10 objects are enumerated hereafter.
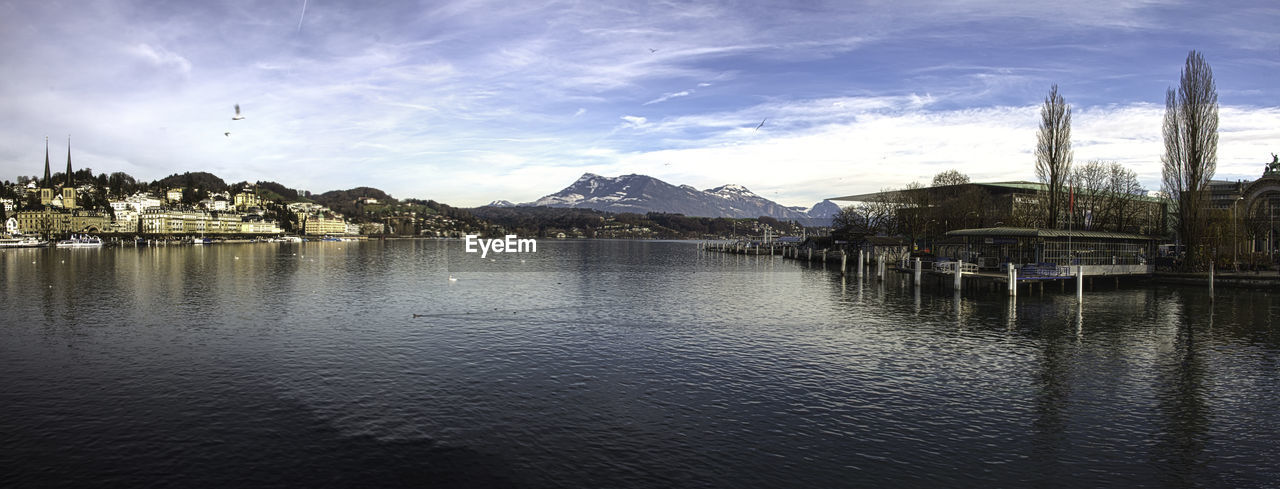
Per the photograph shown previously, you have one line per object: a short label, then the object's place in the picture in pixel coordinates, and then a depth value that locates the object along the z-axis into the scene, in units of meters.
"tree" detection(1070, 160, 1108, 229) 81.12
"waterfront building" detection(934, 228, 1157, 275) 56.31
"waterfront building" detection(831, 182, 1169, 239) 82.06
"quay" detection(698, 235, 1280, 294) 52.34
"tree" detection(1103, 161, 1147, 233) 81.12
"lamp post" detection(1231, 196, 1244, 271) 63.31
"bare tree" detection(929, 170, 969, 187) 111.25
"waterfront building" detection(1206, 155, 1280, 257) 69.50
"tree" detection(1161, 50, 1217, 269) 57.81
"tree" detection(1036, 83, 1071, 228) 66.50
